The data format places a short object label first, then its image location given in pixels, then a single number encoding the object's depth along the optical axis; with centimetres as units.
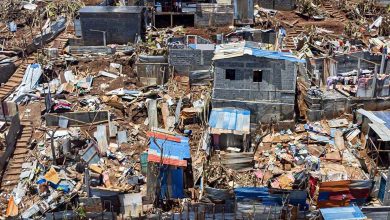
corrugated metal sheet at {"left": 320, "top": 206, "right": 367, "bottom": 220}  1767
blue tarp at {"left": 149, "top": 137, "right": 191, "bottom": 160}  2022
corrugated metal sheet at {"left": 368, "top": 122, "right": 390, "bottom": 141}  2190
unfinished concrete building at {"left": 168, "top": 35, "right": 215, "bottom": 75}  2917
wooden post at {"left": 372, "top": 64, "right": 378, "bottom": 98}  2581
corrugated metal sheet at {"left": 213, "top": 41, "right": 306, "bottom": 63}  2348
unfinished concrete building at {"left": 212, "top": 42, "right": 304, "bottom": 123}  2358
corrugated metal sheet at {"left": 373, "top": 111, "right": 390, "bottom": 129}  2317
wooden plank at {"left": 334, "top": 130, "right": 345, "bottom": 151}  2402
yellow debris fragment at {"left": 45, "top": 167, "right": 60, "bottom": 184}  2072
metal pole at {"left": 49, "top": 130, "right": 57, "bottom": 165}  2166
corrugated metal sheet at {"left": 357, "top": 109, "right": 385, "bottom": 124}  2331
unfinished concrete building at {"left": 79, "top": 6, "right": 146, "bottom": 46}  3478
